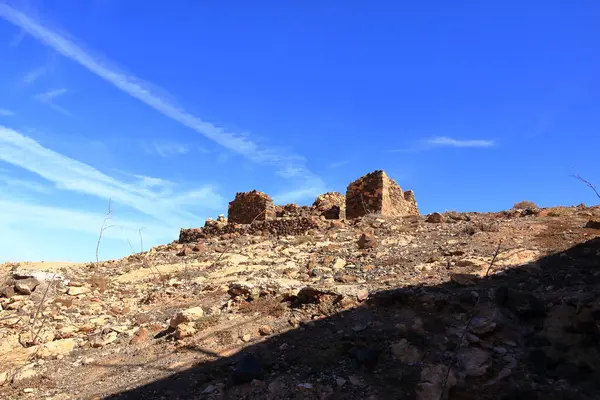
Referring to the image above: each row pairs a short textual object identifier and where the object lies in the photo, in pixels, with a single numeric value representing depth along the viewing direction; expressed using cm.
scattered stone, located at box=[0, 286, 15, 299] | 813
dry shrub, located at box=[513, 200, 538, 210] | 1363
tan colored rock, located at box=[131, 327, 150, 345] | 628
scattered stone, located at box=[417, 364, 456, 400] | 405
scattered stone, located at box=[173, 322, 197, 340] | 599
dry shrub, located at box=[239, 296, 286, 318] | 629
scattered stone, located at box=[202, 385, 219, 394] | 455
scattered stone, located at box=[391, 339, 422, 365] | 459
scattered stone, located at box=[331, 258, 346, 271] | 867
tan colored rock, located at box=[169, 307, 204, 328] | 632
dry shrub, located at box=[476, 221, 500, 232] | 978
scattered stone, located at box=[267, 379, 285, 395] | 441
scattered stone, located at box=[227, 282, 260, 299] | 698
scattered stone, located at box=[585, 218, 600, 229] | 899
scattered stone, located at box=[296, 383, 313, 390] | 438
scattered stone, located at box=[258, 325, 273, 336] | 569
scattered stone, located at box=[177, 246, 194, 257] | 1209
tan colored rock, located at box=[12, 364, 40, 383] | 541
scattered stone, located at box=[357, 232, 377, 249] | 991
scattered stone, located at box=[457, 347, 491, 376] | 423
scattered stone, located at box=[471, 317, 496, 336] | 474
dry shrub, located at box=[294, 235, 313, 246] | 1166
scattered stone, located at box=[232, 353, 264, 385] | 462
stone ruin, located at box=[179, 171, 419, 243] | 1430
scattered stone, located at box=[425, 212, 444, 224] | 1202
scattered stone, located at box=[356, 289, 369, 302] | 605
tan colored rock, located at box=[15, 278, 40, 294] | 823
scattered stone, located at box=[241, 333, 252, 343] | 563
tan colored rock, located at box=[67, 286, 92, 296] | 843
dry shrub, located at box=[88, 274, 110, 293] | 890
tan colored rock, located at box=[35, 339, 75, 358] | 612
